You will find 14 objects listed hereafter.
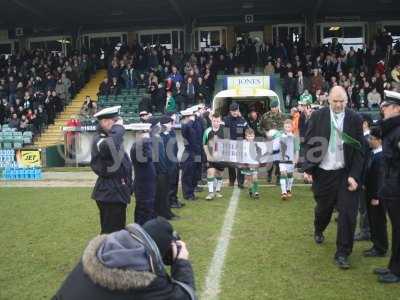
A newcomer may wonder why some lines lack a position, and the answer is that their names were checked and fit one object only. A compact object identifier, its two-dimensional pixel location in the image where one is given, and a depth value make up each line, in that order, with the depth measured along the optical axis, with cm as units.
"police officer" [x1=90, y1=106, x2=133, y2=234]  602
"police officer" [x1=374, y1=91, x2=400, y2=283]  545
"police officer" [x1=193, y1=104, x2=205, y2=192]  1120
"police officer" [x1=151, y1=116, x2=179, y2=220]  852
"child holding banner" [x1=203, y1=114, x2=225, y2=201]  1091
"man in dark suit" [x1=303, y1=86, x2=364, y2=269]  607
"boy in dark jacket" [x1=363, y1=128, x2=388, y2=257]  652
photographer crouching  260
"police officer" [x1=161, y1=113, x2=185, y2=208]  930
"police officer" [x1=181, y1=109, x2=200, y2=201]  1082
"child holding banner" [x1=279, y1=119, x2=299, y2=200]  1043
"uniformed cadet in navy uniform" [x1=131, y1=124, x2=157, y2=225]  733
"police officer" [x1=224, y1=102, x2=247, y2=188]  1176
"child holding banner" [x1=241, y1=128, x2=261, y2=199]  1064
